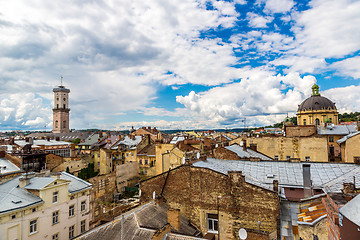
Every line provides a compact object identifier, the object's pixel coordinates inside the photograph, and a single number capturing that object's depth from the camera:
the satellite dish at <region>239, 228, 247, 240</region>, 12.21
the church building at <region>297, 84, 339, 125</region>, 79.31
